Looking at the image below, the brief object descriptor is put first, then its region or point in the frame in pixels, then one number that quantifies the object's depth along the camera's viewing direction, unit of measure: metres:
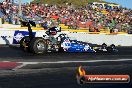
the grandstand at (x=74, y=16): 27.34
